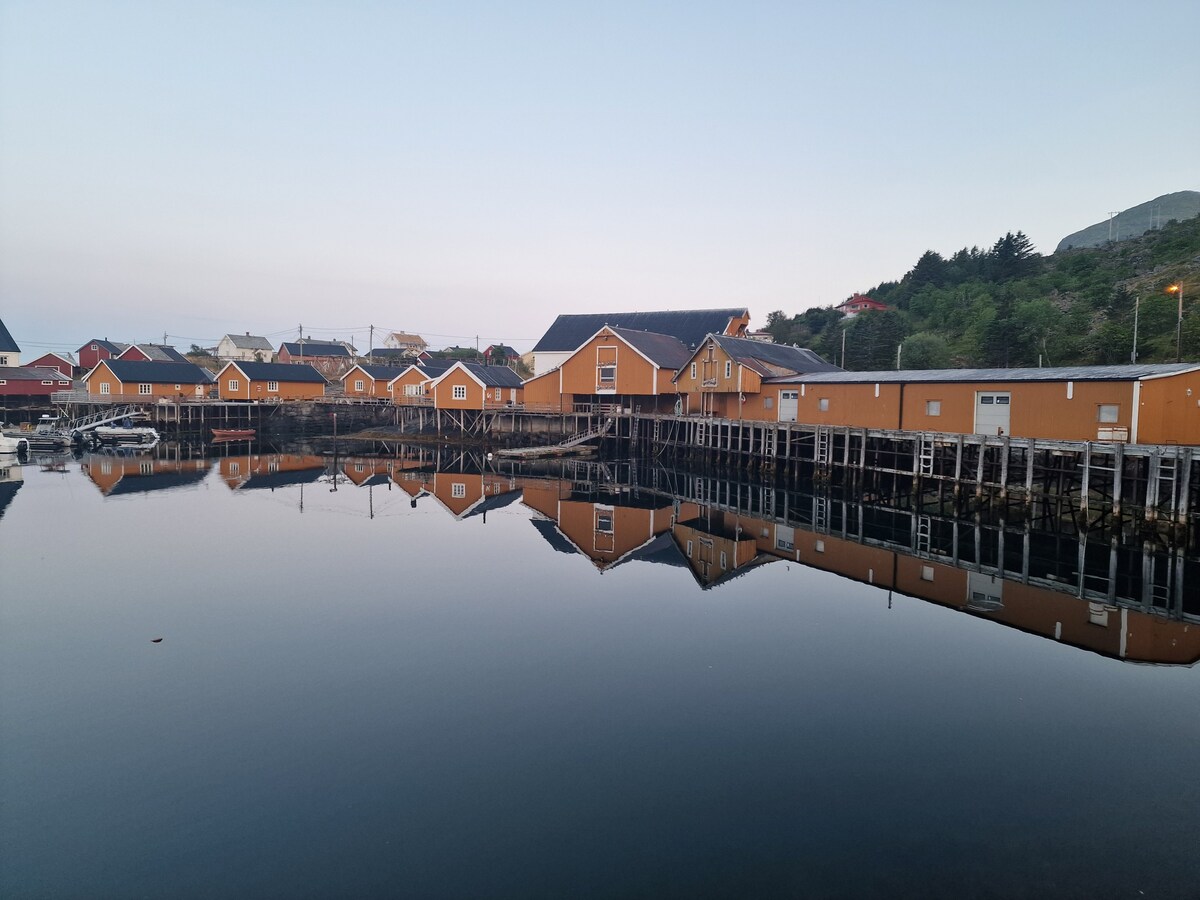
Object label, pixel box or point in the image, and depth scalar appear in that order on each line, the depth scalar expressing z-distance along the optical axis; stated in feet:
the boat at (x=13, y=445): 117.70
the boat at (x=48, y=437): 135.16
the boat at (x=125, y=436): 145.48
